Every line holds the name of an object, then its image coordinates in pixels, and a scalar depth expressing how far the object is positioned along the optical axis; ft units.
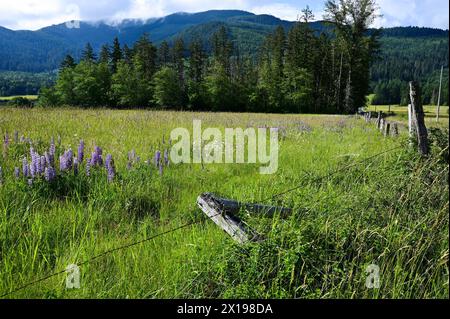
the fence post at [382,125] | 47.62
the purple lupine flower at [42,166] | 15.81
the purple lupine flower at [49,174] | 15.49
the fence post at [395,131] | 36.06
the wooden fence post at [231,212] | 10.32
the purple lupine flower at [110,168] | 16.99
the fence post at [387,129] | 40.04
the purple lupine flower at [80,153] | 18.34
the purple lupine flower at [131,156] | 20.39
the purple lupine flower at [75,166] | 17.02
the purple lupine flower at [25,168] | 15.28
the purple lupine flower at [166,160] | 21.82
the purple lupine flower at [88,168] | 17.17
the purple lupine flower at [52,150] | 17.13
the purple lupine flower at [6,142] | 20.17
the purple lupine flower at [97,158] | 18.25
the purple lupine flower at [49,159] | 16.06
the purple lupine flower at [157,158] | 20.56
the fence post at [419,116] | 15.98
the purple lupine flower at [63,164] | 16.81
